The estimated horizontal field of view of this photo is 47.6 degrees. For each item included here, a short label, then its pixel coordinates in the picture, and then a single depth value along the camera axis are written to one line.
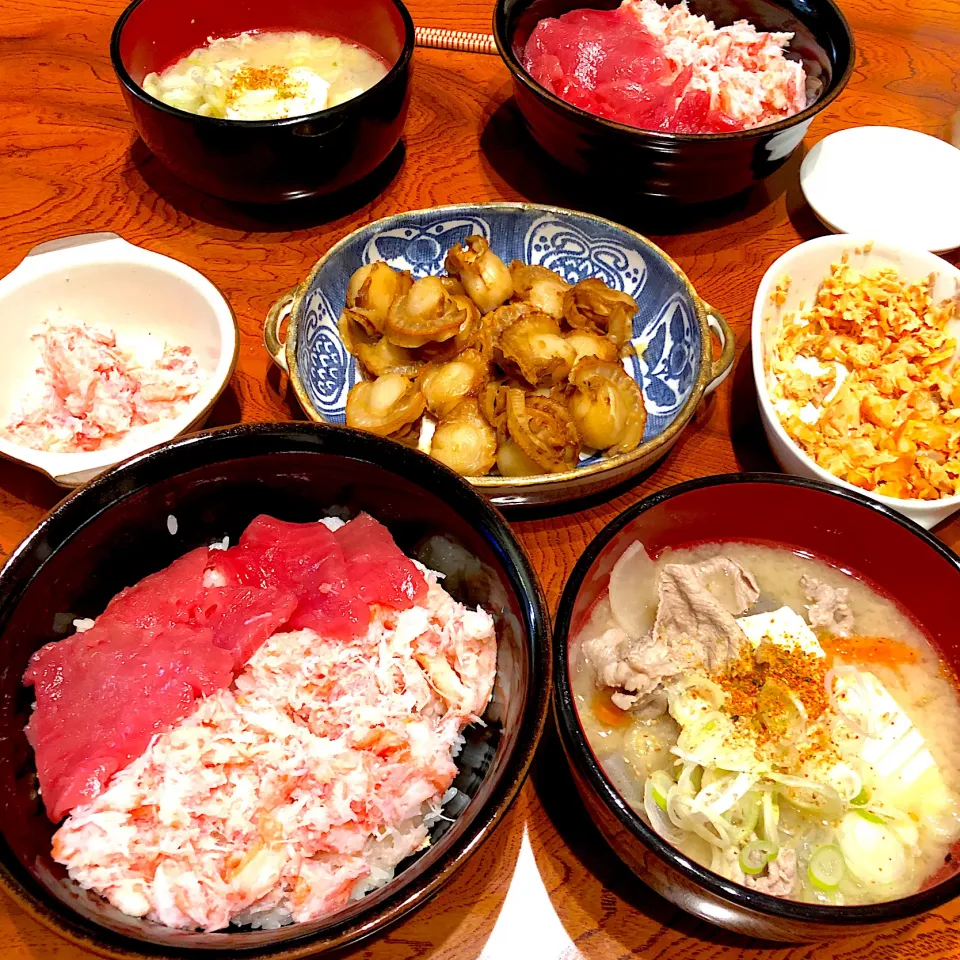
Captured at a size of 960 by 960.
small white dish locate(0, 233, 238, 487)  0.45
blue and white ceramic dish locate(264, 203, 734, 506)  0.43
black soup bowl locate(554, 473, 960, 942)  0.30
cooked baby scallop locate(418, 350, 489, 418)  0.45
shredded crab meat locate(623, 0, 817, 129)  0.53
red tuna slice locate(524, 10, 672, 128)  0.52
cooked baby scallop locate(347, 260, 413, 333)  0.47
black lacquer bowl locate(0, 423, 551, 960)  0.28
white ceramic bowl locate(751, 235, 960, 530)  0.46
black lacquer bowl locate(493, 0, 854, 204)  0.48
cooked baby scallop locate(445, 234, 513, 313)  0.47
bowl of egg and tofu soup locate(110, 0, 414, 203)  0.48
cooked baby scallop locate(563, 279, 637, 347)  0.47
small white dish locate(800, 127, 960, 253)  0.53
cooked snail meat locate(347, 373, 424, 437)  0.44
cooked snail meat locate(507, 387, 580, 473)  0.42
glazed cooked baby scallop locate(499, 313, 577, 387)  0.45
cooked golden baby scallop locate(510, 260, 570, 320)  0.48
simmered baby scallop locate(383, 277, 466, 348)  0.45
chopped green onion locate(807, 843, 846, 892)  0.35
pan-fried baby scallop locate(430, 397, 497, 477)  0.43
